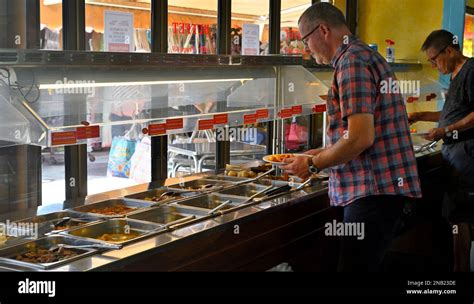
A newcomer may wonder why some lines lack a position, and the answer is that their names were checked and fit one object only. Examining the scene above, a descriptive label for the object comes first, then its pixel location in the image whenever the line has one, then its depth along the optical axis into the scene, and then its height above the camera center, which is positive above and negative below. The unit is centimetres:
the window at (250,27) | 492 +62
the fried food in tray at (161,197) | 349 -53
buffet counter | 250 -58
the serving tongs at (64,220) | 289 -56
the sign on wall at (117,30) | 336 +40
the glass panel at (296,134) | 591 -29
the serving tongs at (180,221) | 283 -55
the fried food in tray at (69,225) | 286 -57
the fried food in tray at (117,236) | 272 -60
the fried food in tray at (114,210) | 318 -55
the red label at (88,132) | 272 -13
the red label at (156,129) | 314 -13
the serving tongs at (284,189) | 360 -50
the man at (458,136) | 467 -23
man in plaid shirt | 281 -21
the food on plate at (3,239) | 258 -57
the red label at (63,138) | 257 -15
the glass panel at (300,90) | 420 +10
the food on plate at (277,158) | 354 -31
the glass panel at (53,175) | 365 -42
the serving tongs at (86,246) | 251 -58
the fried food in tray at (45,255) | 241 -60
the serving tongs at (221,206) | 311 -52
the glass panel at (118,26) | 340 +45
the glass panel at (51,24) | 347 +44
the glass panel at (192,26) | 432 +56
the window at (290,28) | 552 +68
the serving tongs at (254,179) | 394 -48
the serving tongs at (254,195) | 341 -51
